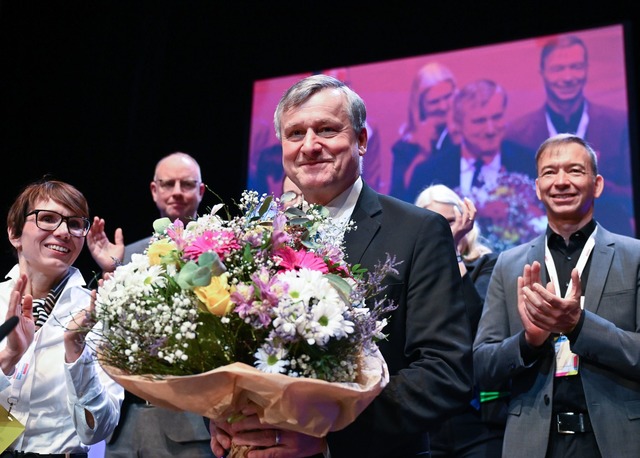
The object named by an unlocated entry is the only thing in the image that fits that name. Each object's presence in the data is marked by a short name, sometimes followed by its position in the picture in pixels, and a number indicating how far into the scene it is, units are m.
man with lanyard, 2.73
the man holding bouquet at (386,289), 1.80
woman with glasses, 2.43
